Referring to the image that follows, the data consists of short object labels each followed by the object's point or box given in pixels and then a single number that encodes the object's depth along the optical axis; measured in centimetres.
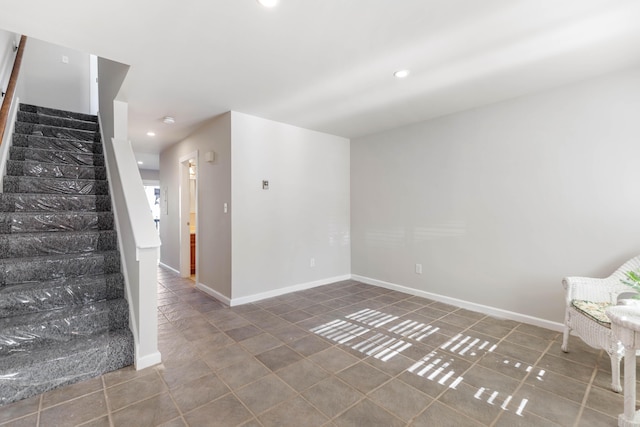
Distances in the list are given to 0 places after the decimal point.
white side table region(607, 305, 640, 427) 161
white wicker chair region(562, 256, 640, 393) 228
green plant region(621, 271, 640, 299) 176
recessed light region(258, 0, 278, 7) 172
